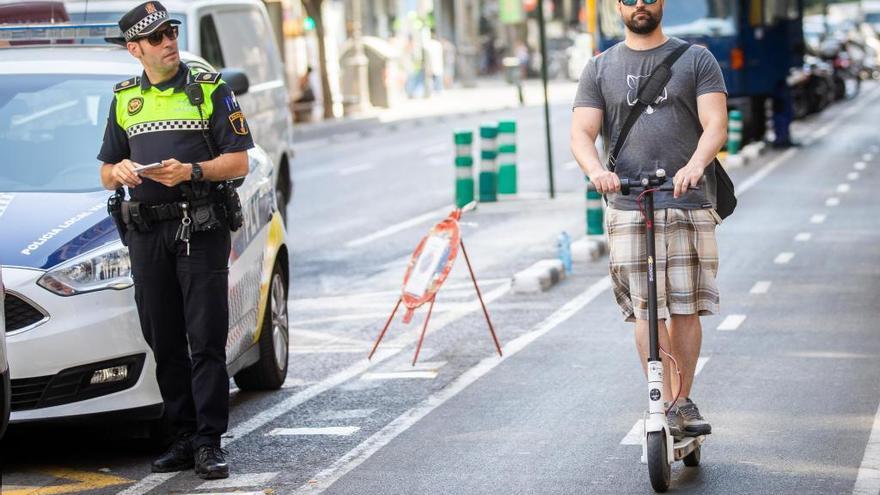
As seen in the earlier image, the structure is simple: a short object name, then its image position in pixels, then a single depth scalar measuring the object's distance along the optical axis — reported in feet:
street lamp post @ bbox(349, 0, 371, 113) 161.89
